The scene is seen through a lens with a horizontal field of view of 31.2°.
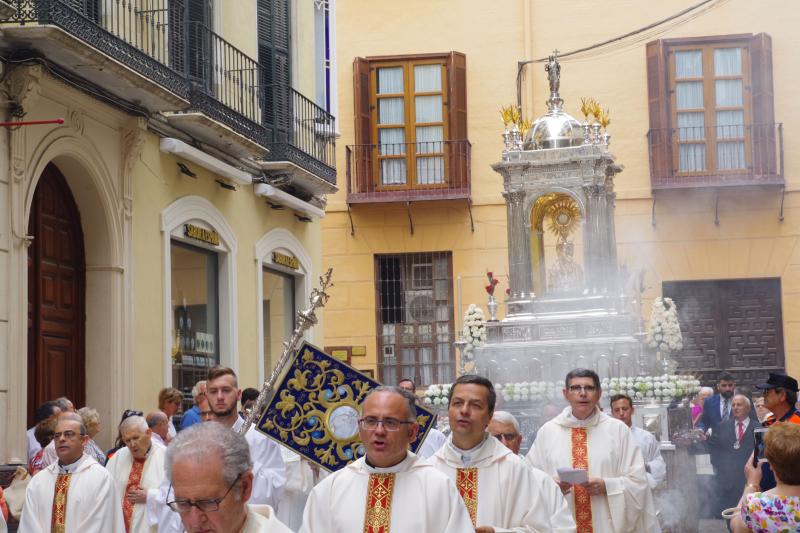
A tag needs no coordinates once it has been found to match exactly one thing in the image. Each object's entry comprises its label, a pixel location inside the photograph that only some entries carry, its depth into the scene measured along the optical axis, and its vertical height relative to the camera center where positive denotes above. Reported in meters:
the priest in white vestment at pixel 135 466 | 8.50 -0.61
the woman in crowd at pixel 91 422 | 9.48 -0.37
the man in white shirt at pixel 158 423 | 9.93 -0.41
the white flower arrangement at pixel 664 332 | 14.31 +0.21
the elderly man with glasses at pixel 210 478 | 3.43 -0.27
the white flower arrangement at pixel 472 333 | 14.89 +0.25
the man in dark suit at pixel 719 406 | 14.59 -0.55
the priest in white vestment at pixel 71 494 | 7.61 -0.68
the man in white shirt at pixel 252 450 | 7.35 -0.49
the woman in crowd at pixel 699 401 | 16.34 -0.59
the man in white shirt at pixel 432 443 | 8.21 -0.50
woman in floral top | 4.98 -0.51
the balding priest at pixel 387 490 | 4.87 -0.45
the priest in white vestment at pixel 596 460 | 7.92 -0.59
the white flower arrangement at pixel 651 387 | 13.20 -0.32
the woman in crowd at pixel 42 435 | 9.40 -0.45
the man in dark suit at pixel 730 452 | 13.53 -0.97
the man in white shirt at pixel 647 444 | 10.05 -0.65
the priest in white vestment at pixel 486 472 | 5.83 -0.48
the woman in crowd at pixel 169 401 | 11.57 -0.30
